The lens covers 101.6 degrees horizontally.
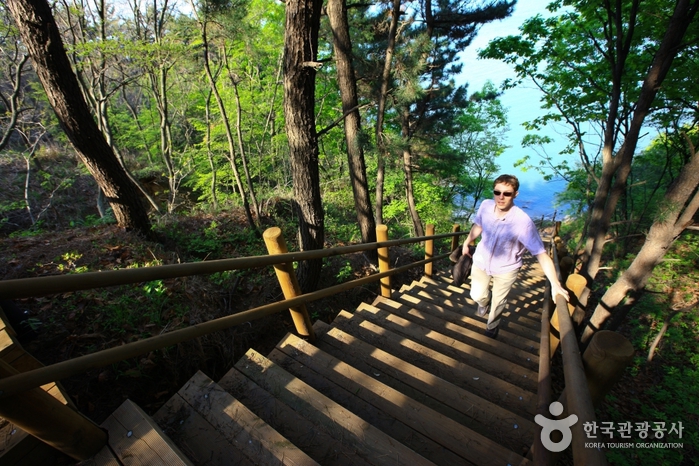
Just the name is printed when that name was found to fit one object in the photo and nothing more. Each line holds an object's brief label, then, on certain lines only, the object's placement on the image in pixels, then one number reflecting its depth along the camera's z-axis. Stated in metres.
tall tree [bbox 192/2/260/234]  5.55
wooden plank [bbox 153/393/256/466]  1.54
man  2.51
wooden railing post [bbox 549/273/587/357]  2.28
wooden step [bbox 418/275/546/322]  4.71
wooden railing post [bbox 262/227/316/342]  2.31
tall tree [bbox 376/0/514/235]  6.43
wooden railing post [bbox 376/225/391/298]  3.78
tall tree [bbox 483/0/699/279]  4.70
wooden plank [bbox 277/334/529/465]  1.64
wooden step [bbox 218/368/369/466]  1.61
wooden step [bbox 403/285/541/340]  3.52
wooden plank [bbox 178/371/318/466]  1.51
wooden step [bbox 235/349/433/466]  1.57
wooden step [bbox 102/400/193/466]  1.36
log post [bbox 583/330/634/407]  1.25
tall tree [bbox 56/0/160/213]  7.28
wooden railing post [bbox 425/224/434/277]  5.05
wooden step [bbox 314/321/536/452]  1.84
